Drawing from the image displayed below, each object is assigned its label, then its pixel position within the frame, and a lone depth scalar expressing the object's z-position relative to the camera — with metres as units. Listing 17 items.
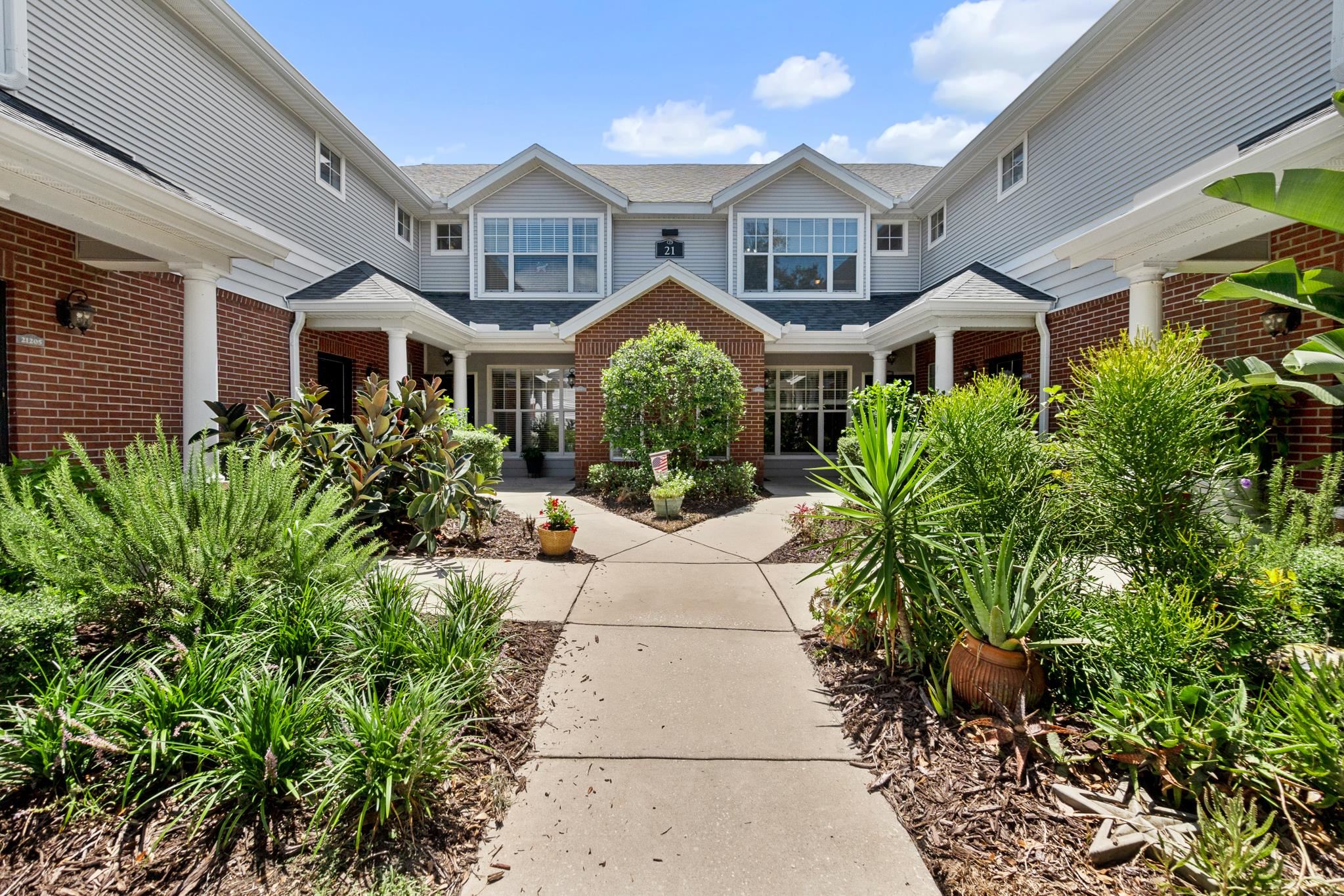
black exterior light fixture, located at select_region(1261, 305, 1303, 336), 5.54
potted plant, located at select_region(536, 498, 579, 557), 5.64
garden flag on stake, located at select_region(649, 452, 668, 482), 7.97
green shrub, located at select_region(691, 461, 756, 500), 8.86
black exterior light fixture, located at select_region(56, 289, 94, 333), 5.64
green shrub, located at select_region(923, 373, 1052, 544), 3.35
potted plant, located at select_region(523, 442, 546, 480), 13.24
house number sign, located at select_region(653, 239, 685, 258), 13.74
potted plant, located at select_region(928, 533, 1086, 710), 2.64
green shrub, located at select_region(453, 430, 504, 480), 7.49
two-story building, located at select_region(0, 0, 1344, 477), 5.41
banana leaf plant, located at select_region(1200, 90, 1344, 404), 2.59
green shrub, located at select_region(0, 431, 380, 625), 2.77
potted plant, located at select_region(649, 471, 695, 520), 7.67
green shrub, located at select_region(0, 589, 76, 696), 2.37
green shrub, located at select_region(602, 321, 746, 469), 8.97
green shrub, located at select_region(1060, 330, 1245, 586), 2.75
